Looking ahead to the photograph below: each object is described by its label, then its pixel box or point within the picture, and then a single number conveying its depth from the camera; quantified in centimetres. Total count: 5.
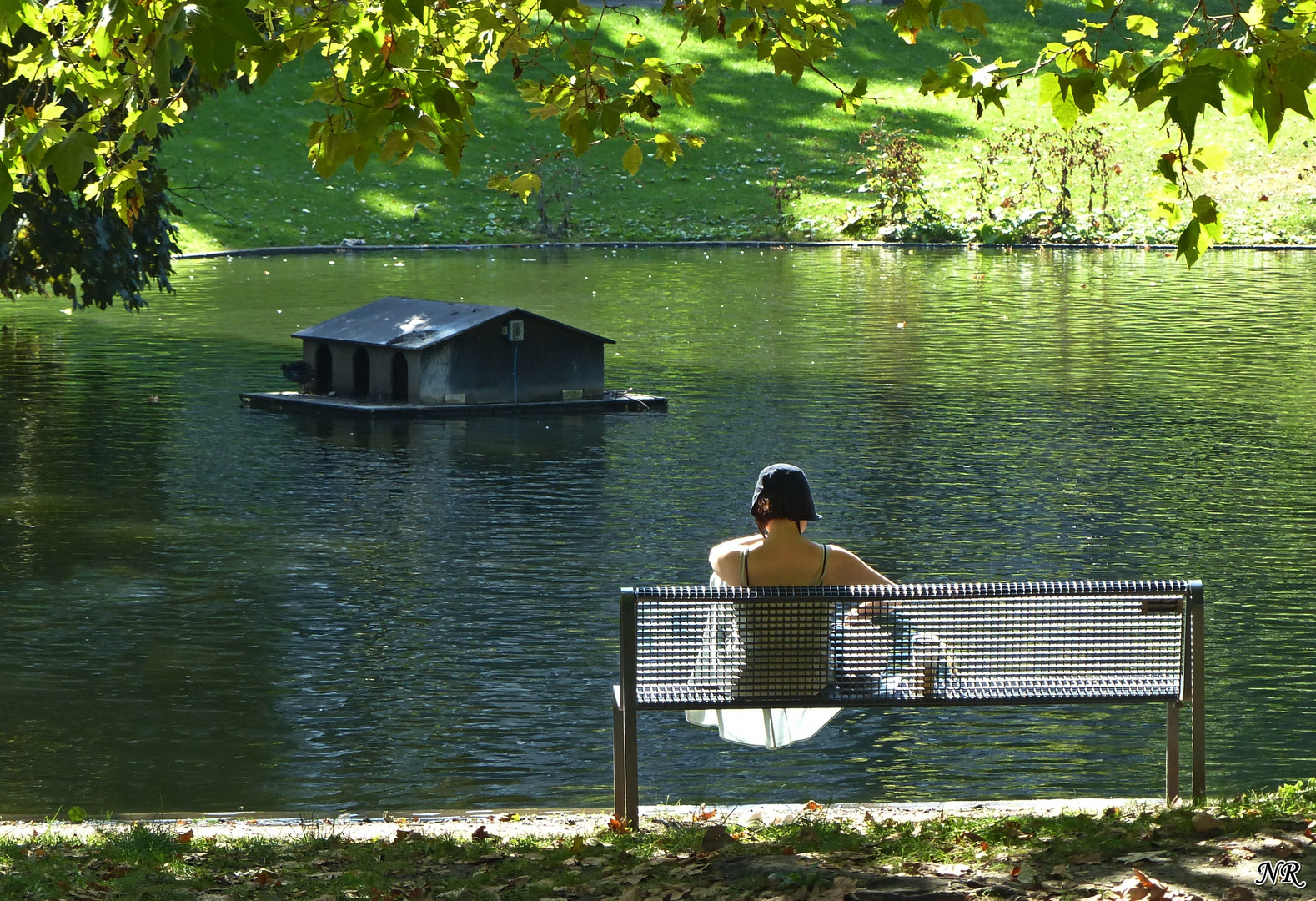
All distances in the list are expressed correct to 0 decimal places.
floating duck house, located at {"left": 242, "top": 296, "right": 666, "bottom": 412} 4847
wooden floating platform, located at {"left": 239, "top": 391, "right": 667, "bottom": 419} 4791
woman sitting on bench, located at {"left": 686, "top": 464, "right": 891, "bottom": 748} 1539
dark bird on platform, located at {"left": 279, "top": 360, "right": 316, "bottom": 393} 5122
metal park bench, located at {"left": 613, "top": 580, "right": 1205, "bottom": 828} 1444
